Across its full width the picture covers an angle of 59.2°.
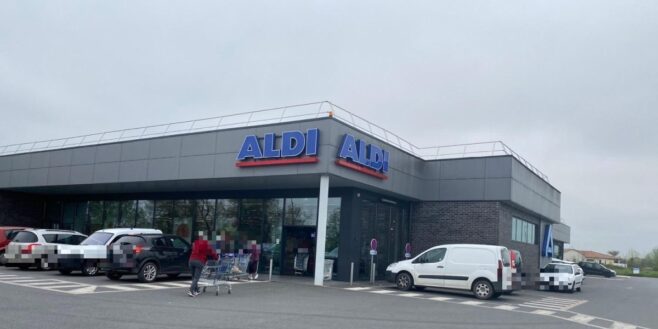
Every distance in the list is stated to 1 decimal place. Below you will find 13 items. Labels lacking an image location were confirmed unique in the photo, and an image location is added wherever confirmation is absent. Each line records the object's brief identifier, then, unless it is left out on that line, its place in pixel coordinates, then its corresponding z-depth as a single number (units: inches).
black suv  695.1
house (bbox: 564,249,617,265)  4450.8
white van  734.5
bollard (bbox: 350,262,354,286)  853.9
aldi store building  820.6
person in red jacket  581.3
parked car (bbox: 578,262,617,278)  2196.1
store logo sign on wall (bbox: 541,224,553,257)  1351.3
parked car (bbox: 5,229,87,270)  811.4
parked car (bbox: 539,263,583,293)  1031.0
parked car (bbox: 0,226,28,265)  887.1
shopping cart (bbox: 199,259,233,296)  613.0
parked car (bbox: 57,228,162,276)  732.7
